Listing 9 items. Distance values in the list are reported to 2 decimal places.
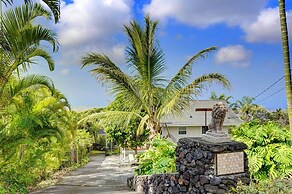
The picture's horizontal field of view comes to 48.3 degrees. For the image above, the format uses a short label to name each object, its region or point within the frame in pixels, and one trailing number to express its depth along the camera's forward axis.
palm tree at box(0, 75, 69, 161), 7.93
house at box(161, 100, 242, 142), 24.03
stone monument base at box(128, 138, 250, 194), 5.59
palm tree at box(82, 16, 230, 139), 10.97
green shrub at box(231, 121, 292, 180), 6.61
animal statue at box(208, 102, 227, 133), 5.82
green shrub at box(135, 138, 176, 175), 8.47
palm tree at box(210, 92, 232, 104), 35.85
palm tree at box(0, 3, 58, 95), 7.23
